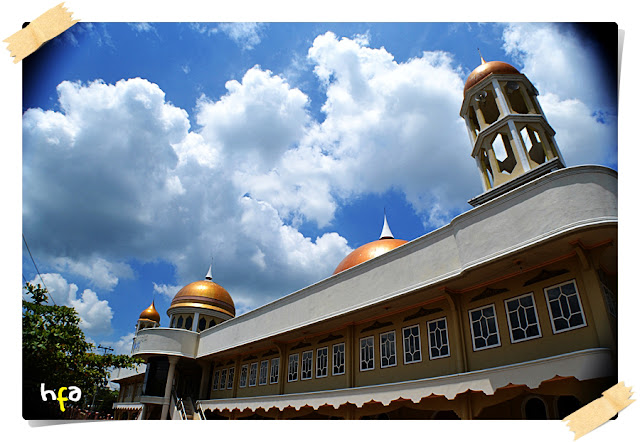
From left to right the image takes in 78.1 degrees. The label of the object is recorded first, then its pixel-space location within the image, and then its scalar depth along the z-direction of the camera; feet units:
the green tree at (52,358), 28.02
